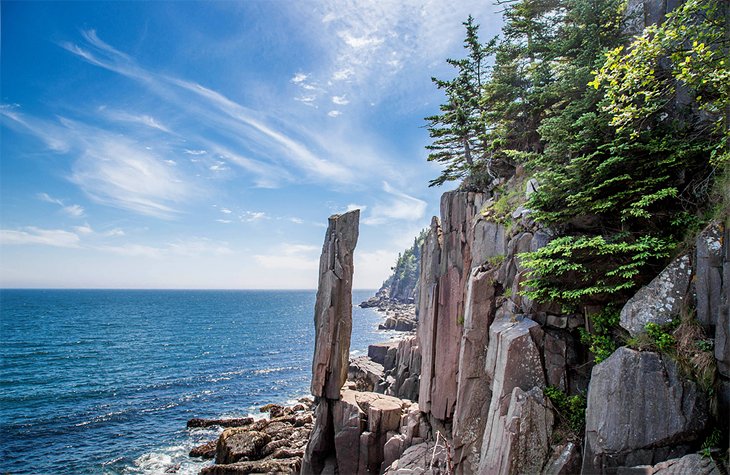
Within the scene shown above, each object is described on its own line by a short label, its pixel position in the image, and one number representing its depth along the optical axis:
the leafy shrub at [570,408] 9.48
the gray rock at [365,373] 42.59
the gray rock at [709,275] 7.93
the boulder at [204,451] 27.43
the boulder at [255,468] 23.47
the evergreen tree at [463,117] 22.81
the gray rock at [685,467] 6.96
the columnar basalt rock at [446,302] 18.67
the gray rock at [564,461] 8.91
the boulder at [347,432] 21.14
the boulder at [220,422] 33.72
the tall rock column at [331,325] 22.78
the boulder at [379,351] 51.19
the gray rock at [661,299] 8.52
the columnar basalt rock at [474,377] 12.91
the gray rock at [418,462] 15.20
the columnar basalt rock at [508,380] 10.01
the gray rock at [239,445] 25.59
